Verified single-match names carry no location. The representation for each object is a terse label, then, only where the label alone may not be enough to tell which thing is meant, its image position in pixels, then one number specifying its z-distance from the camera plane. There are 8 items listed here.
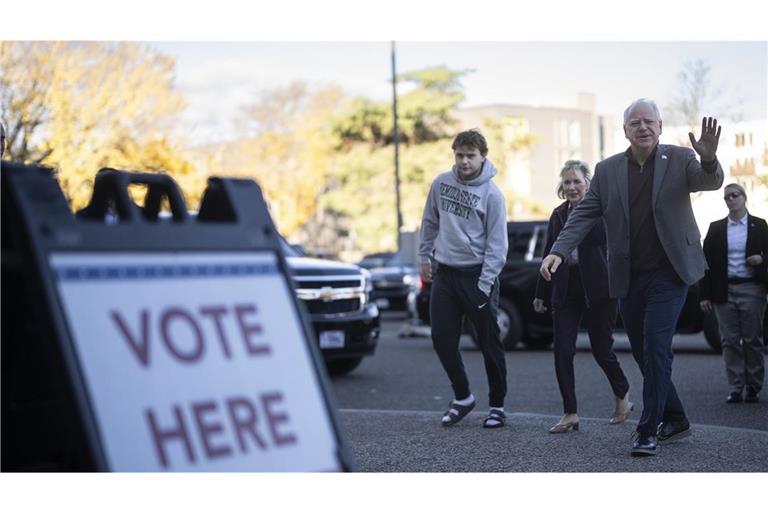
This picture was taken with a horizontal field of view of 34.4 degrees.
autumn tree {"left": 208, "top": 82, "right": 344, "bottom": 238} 54.97
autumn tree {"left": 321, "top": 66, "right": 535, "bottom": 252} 53.94
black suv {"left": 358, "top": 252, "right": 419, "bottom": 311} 26.69
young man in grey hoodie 8.20
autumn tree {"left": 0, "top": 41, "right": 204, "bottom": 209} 27.59
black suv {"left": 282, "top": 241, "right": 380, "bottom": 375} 12.12
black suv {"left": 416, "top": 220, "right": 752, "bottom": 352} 16.08
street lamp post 38.58
